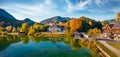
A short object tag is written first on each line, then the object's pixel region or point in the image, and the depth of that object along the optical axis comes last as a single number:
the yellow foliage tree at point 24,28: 43.43
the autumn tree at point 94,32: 26.06
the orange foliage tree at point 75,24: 35.27
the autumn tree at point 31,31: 39.98
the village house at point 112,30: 23.24
